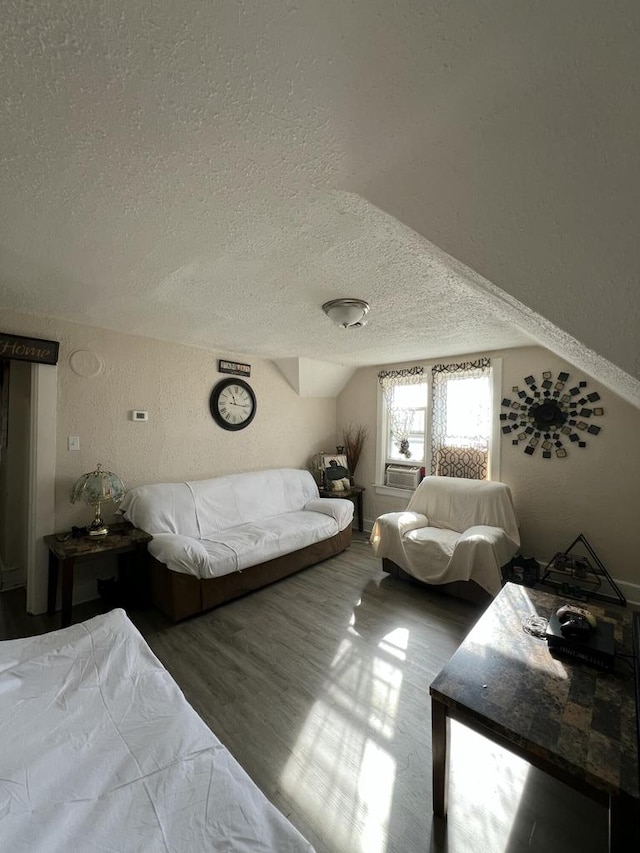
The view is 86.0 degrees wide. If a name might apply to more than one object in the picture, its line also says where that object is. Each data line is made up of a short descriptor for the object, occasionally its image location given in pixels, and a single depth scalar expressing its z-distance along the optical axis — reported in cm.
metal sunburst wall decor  308
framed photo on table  438
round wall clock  364
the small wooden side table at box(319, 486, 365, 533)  435
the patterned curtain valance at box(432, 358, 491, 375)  361
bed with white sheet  73
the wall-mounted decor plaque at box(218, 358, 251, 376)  367
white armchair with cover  267
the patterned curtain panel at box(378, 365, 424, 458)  422
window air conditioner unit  417
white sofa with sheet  250
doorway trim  252
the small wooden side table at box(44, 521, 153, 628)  226
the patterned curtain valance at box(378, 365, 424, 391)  417
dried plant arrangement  475
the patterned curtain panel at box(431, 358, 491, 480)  365
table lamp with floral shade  250
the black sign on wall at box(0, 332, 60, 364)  234
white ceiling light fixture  216
